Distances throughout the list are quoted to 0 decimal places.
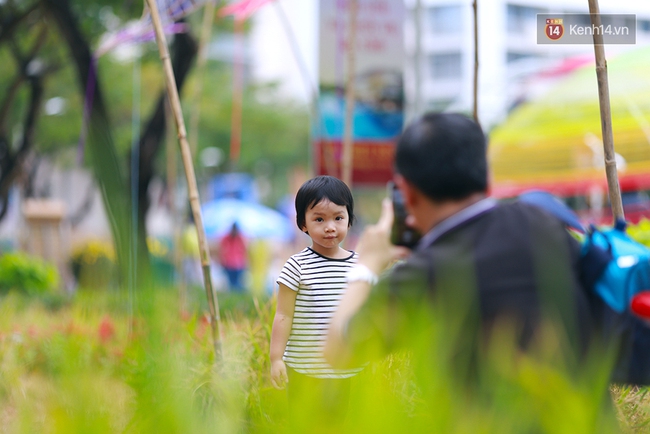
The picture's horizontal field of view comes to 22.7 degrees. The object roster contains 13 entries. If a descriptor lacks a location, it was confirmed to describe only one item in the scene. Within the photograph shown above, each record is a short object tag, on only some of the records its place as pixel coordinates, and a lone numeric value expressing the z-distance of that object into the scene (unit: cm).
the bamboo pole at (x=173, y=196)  1488
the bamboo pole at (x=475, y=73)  761
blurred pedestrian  2731
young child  488
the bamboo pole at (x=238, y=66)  1721
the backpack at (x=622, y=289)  327
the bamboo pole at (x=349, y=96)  1177
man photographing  318
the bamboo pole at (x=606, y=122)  577
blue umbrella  4089
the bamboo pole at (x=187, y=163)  691
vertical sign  1595
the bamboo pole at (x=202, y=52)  1449
